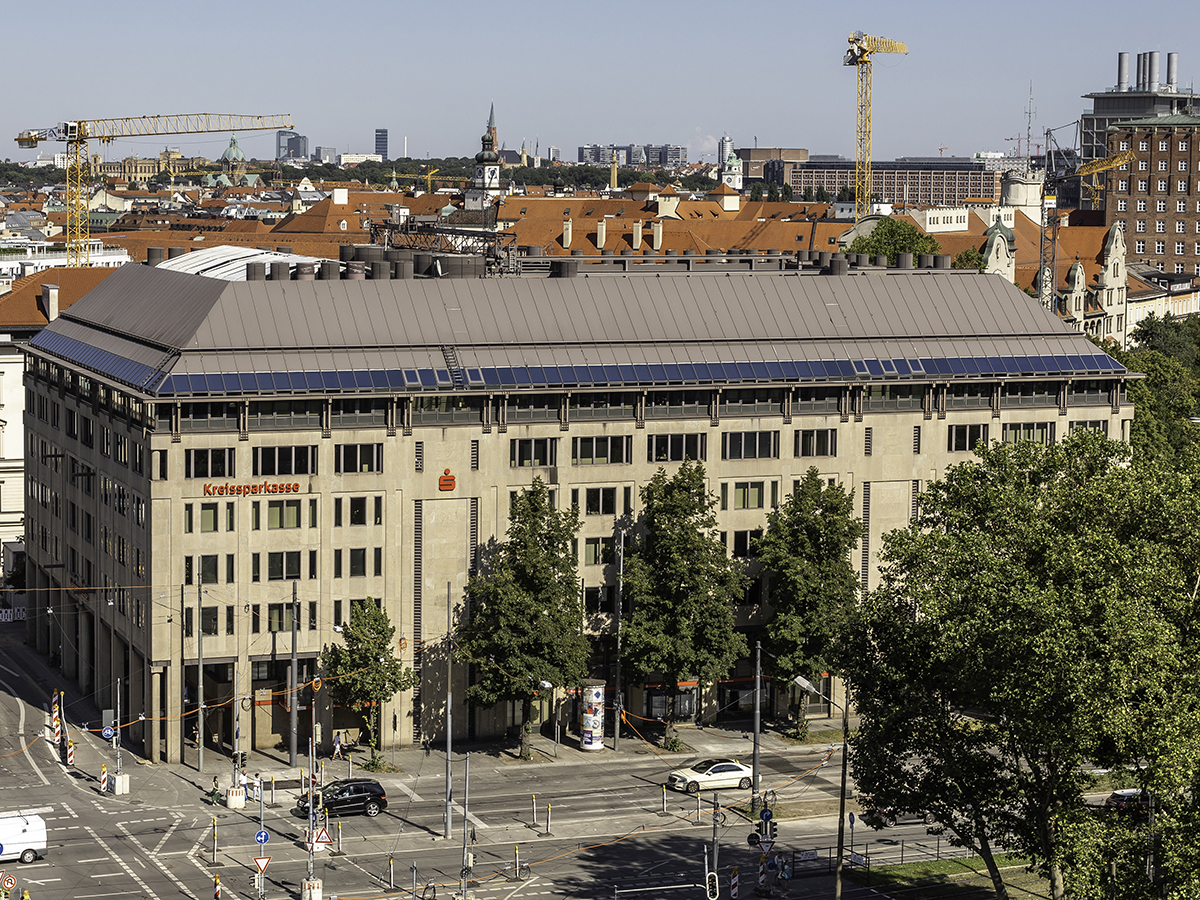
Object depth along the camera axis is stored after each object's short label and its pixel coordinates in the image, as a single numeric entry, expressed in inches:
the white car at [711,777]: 4397.1
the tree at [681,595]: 4653.1
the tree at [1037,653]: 2994.6
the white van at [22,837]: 3838.6
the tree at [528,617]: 4512.8
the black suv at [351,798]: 4163.4
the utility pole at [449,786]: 3991.6
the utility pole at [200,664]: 4439.0
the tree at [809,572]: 4726.9
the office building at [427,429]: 4534.9
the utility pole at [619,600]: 4702.3
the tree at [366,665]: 4480.8
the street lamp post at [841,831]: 3567.9
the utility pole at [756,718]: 4281.5
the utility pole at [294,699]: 4271.7
